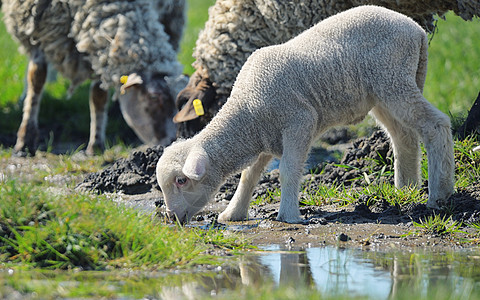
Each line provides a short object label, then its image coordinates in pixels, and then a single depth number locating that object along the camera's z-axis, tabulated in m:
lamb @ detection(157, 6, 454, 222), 9.96
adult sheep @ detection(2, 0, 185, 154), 16.59
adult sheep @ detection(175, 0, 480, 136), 13.31
